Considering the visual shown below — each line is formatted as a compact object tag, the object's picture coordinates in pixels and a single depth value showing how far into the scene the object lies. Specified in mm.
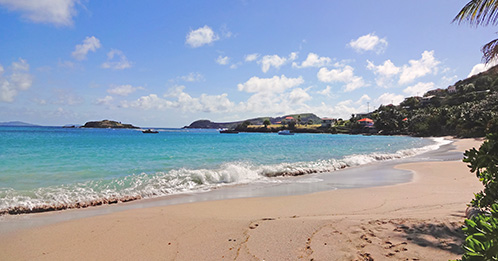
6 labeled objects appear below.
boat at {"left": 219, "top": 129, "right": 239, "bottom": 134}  147125
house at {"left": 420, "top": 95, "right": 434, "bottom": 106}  113494
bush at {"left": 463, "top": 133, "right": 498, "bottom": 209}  2953
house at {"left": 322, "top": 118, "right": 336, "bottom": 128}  126325
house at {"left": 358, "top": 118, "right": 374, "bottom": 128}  106625
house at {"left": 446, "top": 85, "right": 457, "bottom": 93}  119431
